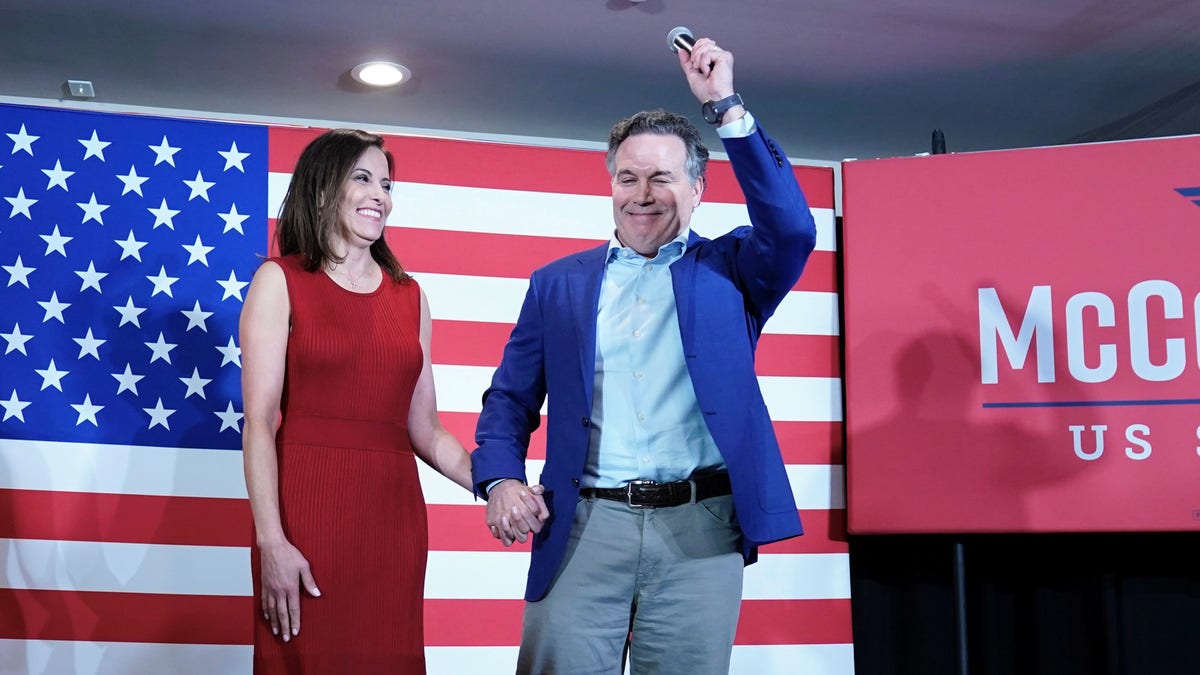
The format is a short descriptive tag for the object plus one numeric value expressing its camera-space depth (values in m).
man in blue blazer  1.89
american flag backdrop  3.44
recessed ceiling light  3.90
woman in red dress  2.08
